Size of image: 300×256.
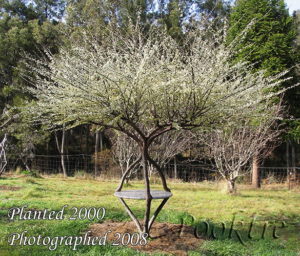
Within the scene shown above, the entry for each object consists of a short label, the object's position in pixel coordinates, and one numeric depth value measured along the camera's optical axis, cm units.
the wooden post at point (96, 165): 1756
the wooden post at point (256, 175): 1378
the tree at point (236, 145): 1055
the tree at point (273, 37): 1309
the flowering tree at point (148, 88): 390
